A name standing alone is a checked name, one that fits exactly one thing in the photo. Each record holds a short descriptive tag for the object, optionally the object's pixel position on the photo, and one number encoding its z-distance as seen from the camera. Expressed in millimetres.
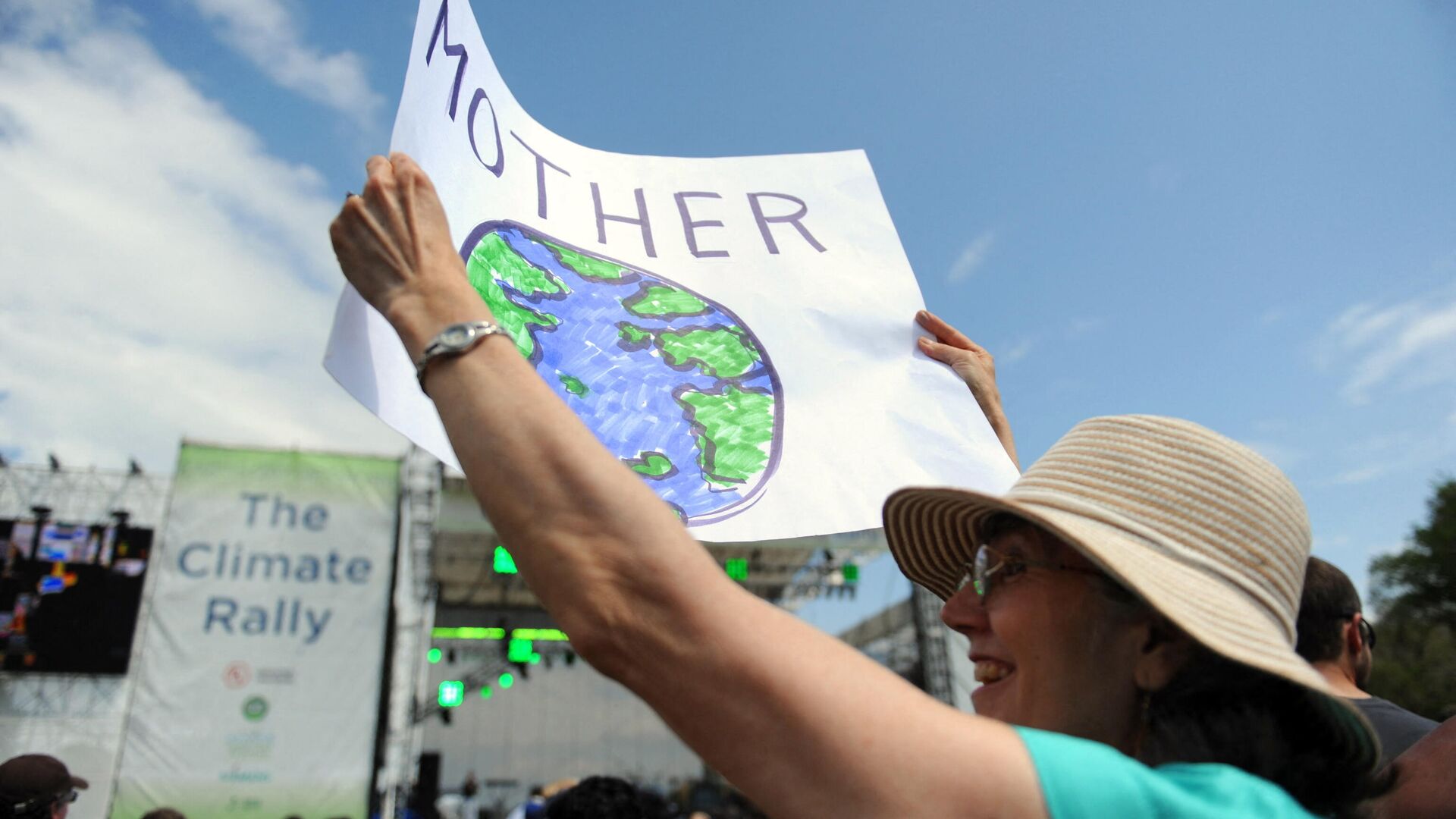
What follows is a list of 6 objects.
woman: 626
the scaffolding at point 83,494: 13406
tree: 18844
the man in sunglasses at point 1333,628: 1844
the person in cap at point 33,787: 2953
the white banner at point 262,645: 8805
